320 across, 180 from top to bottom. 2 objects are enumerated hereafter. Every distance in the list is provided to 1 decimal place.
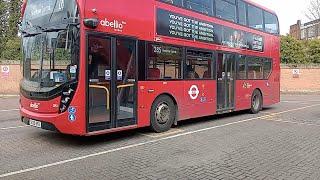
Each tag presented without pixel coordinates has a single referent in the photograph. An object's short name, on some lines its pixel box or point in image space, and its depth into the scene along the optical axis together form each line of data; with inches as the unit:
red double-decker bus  300.5
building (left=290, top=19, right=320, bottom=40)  2046.3
